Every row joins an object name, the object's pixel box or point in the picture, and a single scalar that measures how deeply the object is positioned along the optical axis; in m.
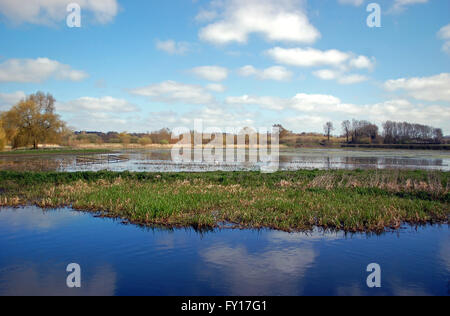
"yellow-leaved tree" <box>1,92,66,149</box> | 51.97
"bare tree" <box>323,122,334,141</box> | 137.04
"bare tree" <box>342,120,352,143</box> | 129.09
